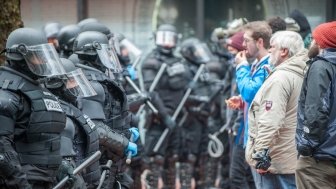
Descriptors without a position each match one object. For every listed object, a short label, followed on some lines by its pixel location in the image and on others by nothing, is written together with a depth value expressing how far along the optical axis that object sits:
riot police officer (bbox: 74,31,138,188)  11.56
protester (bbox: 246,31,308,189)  11.13
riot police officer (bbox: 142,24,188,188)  17.78
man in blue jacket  12.16
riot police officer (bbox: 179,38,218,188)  18.55
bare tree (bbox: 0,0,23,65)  11.67
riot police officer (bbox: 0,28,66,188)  8.71
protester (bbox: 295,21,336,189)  10.43
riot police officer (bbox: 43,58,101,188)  10.27
